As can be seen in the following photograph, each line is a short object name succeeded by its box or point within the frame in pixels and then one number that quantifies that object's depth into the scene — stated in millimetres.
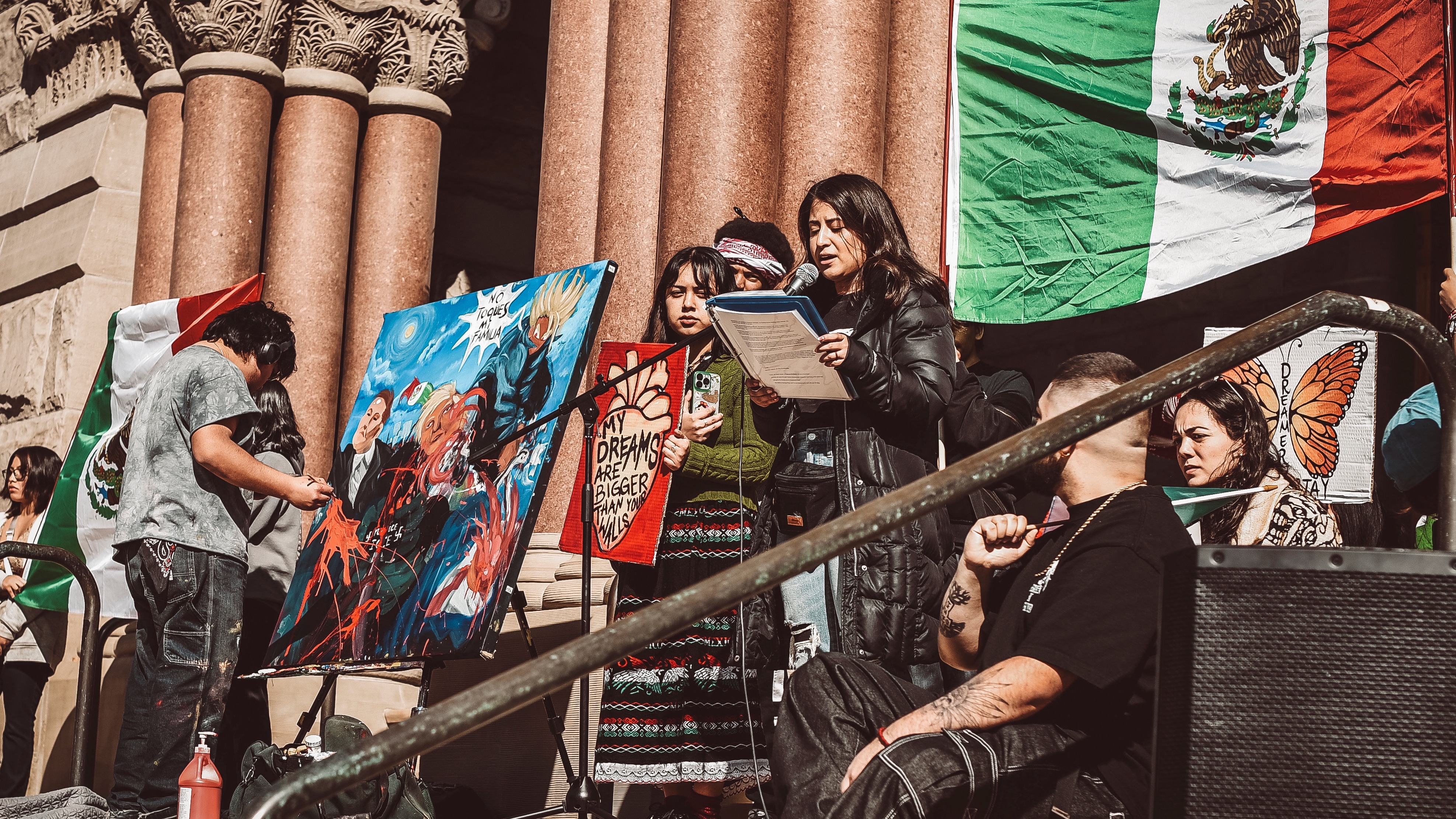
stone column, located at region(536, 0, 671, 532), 6406
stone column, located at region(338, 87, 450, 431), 8336
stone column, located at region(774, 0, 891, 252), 6062
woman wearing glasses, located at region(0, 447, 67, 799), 6656
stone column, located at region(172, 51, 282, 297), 8047
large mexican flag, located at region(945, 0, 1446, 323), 4922
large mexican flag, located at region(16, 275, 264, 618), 6582
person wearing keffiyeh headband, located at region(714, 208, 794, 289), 4949
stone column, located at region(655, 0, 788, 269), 6070
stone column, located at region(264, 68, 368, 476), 8133
